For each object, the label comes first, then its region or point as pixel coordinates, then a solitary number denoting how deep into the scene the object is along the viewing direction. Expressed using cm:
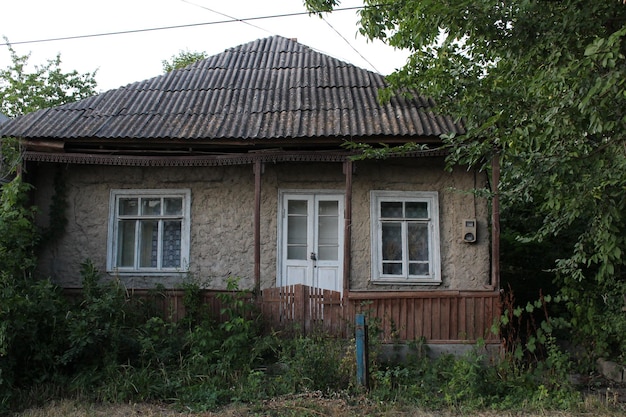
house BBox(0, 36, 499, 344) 888
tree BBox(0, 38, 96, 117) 2325
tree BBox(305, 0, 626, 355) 527
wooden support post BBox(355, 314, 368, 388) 688
